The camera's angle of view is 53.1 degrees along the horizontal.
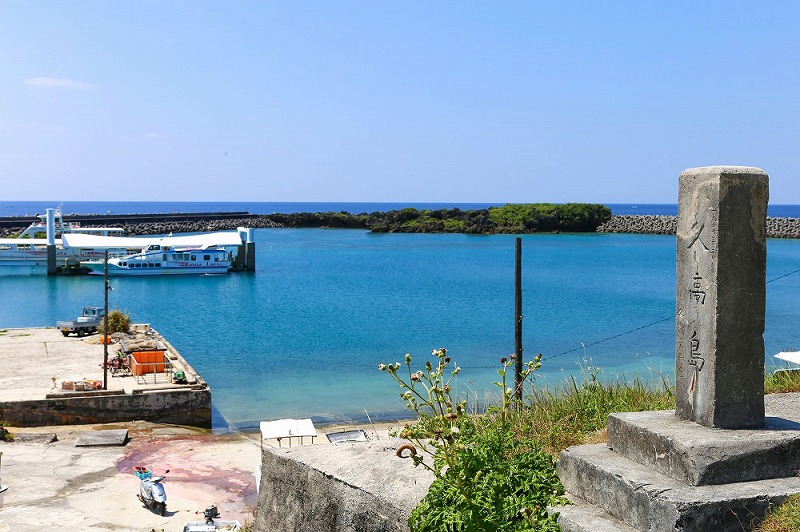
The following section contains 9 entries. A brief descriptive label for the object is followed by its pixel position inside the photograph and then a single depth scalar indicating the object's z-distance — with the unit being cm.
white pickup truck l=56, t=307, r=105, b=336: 3475
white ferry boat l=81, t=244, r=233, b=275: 7138
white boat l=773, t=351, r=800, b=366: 1347
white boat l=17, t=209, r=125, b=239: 8456
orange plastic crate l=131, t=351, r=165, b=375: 2606
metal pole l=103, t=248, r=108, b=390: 2308
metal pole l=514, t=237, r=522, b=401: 1353
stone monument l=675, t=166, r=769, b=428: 545
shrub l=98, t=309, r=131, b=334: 3522
